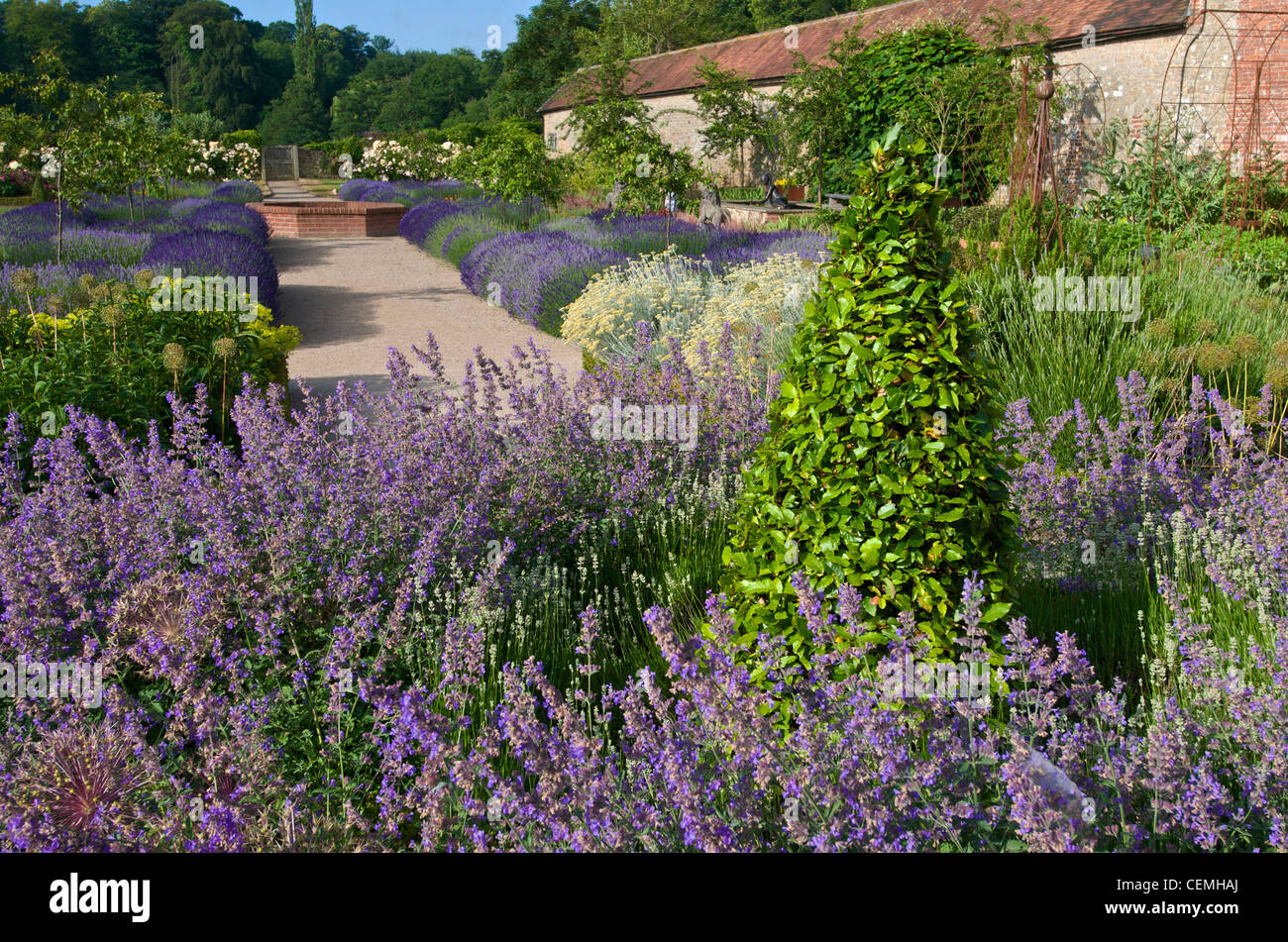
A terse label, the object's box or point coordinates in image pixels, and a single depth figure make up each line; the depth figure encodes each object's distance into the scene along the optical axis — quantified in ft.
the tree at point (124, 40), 199.21
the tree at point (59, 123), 30.73
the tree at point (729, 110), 82.02
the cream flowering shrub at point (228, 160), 97.25
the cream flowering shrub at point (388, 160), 101.81
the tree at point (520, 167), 49.39
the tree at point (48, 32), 169.48
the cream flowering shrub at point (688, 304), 22.99
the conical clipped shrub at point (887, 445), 7.98
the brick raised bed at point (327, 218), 67.62
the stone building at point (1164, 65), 44.01
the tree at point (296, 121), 182.70
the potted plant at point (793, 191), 76.64
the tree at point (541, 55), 159.43
